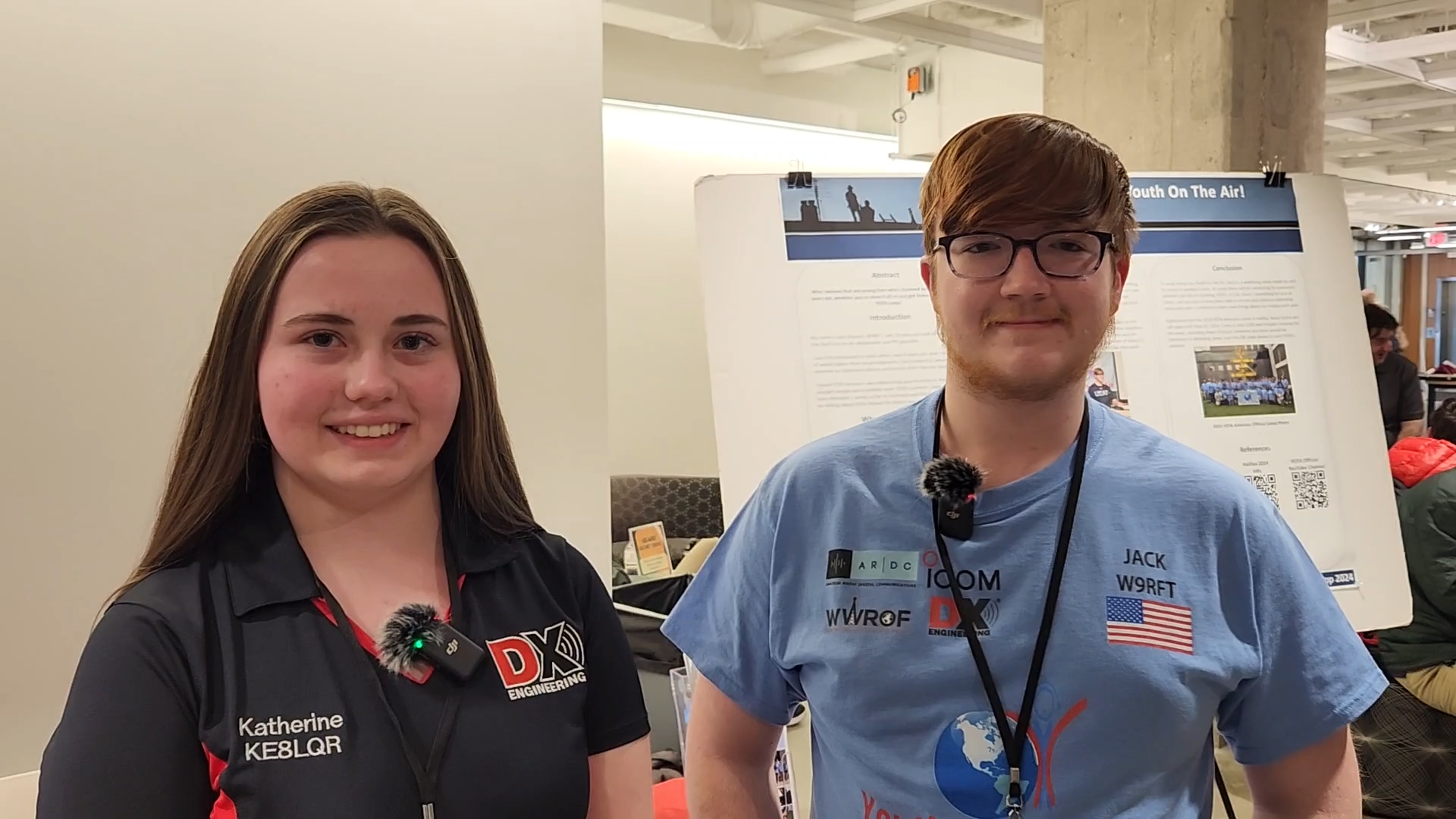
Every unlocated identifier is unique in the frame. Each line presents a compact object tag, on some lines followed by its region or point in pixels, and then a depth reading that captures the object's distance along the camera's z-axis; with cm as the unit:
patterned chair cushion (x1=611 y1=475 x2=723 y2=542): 570
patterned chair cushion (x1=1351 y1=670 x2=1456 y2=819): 361
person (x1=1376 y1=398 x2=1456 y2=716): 351
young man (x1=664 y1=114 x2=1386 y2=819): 117
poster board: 211
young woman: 105
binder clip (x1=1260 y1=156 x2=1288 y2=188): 241
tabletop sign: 447
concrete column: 309
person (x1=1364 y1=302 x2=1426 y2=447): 594
